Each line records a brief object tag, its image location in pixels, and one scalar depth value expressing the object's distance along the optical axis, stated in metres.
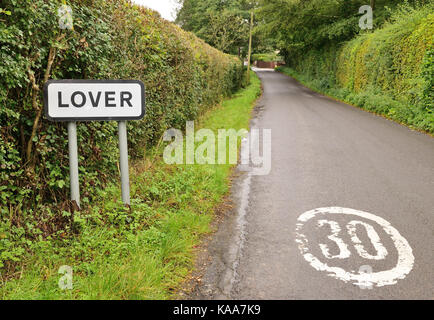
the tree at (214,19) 31.30
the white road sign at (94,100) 3.53
